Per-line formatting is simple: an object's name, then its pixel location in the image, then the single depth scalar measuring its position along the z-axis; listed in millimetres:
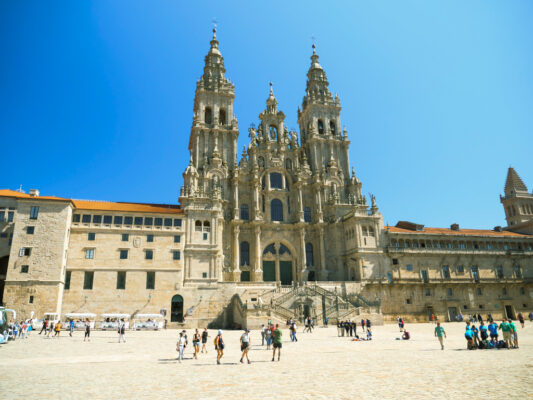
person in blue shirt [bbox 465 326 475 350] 21281
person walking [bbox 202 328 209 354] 22066
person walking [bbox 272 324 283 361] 18828
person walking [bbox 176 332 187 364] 19136
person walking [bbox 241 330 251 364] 18203
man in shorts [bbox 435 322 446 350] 22323
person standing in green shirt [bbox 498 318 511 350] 21078
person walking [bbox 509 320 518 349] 20916
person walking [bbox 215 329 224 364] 18266
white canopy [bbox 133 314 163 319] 44531
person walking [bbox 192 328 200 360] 20344
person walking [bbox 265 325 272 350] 25128
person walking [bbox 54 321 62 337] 32750
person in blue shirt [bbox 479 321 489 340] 22125
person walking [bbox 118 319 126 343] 28514
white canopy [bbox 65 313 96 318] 42169
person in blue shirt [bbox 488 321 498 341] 21878
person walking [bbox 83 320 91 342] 30142
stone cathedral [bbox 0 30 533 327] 44938
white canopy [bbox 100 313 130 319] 43125
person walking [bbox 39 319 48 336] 34312
